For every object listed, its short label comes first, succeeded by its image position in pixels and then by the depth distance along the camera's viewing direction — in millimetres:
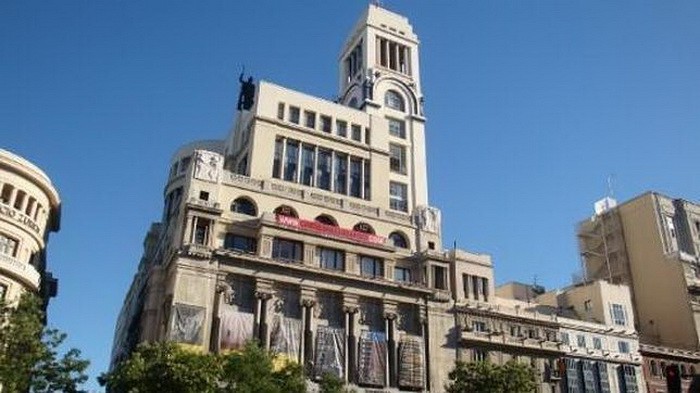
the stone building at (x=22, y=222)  54125
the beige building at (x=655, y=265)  84500
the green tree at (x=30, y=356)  38906
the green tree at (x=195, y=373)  43906
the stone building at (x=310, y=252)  62312
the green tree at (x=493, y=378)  56281
